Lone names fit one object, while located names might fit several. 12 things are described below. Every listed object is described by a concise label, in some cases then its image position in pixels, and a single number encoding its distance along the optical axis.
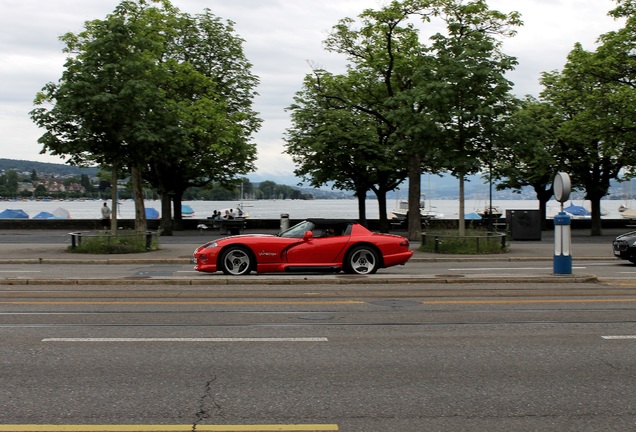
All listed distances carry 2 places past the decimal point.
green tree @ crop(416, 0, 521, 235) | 25.11
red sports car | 16.61
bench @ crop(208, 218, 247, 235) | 37.31
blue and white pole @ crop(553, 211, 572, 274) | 15.64
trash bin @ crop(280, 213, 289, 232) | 28.75
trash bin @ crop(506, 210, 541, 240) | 33.41
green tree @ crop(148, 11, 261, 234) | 41.59
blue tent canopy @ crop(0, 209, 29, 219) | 60.69
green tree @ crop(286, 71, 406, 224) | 38.28
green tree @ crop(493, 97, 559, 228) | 41.82
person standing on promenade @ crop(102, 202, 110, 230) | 42.66
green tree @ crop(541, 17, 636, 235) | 36.06
